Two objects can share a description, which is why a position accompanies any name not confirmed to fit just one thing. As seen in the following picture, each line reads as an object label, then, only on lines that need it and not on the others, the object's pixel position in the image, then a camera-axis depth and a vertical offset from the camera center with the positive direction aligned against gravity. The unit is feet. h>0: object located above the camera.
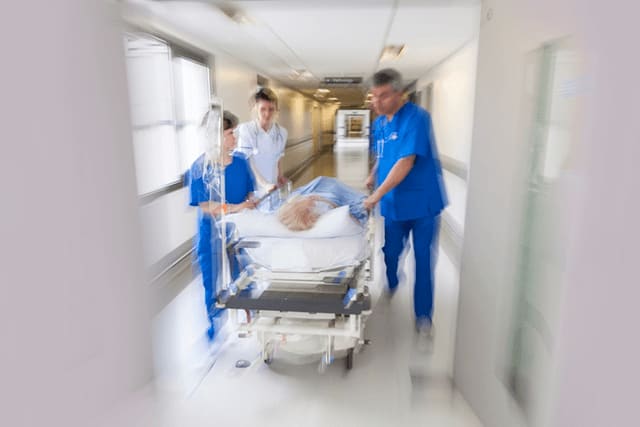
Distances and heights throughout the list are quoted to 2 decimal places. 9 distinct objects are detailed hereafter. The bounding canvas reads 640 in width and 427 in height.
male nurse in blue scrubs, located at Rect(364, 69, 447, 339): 7.13 -0.90
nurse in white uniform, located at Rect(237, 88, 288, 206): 8.20 -0.30
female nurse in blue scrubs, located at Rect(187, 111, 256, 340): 6.95 -1.29
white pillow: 6.03 -1.47
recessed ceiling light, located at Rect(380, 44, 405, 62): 11.53 +2.23
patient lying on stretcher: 6.35 -1.32
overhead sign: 18.16 +2.11
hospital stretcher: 5.69 -2.37
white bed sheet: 5.92 -1.82
